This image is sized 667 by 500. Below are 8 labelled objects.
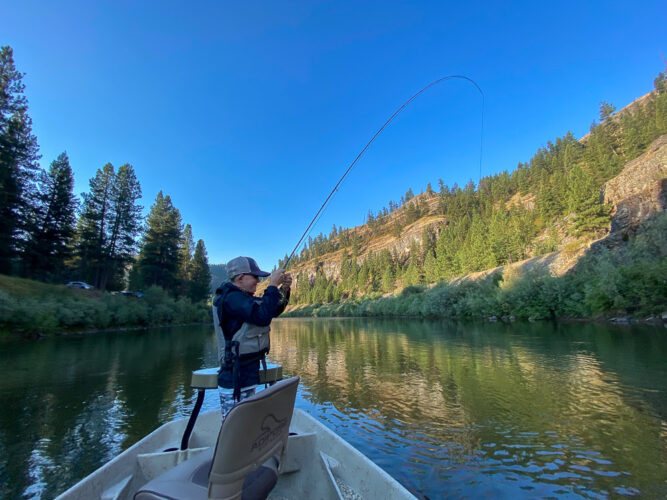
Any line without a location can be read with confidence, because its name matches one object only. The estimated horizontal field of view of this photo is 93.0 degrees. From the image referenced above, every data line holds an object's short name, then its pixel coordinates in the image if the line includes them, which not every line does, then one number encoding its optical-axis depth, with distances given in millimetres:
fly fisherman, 3244
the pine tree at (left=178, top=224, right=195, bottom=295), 68875
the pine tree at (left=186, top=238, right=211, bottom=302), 71062
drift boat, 1799
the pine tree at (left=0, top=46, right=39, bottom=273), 33125
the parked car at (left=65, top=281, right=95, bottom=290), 42312
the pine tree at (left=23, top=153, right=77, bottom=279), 39656
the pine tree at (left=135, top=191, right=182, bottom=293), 57906
